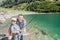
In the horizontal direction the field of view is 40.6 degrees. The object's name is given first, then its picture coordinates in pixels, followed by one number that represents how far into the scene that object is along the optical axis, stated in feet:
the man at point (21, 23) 8.69
